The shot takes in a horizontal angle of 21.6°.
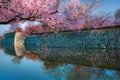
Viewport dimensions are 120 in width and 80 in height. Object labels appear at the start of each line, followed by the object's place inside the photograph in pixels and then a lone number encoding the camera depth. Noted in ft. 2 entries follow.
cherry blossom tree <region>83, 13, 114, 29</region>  100.05
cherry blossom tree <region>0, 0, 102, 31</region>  24.88
